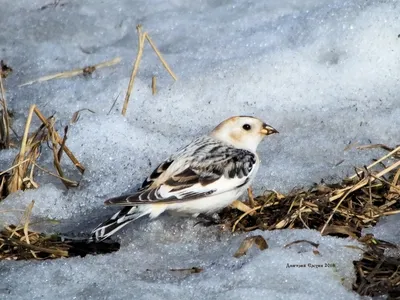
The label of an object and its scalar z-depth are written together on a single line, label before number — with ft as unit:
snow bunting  29.53
